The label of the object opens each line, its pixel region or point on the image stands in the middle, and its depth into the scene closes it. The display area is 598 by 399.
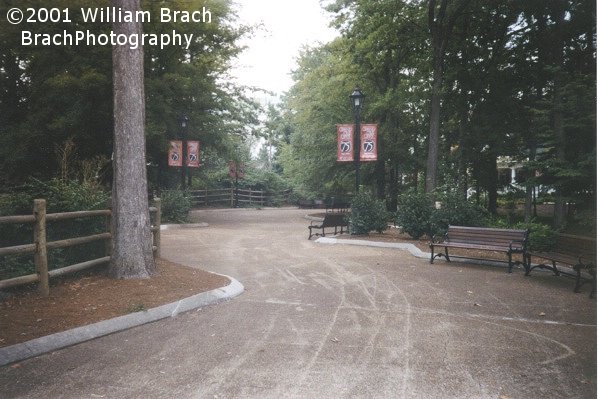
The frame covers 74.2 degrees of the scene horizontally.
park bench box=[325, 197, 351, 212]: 22.00
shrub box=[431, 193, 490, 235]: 11.59
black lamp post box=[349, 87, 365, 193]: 14.48
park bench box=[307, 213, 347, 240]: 14.61
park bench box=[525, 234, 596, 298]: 6.95
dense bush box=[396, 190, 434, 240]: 12.78
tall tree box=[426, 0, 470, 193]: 16.08
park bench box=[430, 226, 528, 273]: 8.70
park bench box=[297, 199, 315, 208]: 37.88
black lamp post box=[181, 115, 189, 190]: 20.48
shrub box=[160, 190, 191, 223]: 19.38
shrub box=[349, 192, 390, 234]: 14.15
